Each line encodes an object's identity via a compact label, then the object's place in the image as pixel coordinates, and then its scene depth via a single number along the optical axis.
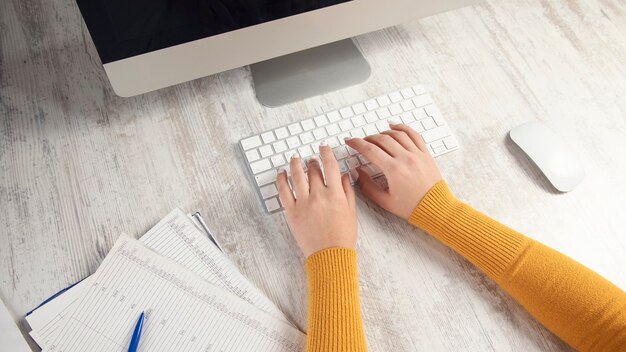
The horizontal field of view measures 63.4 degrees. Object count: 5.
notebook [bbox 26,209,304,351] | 0.56
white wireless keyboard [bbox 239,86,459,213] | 0.68
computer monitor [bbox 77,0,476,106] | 0.57
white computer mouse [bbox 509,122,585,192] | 0.71
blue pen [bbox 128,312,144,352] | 0.54
